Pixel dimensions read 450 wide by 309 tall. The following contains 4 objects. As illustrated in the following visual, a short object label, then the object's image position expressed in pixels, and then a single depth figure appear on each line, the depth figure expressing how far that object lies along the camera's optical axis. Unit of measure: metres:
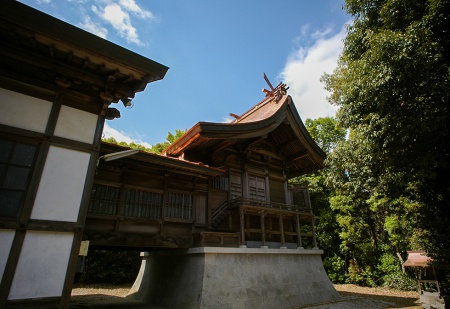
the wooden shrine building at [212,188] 7.95
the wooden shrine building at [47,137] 4.49
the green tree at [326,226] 20.58
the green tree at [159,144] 23.59
